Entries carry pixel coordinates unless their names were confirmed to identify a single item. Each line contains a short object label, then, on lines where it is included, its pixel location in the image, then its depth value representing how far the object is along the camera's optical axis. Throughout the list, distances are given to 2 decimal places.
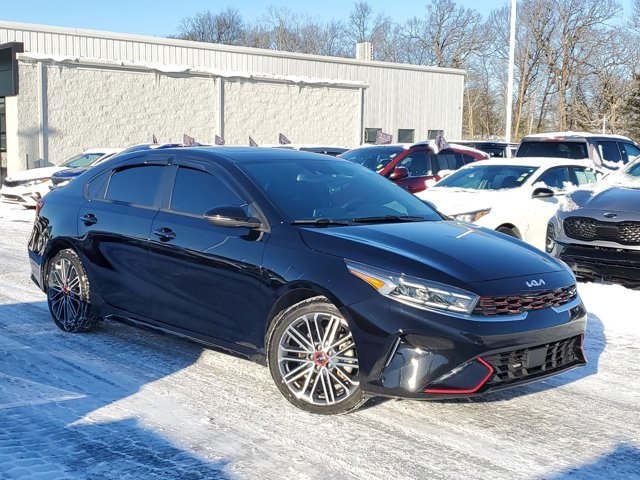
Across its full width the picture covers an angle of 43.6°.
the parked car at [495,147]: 19.89
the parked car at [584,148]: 15.22
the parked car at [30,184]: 19.23
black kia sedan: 4.38
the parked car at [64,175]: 18.06
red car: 14.09
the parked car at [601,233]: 8.52
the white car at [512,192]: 10.41
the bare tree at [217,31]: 91.56
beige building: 26.34
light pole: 28.69
